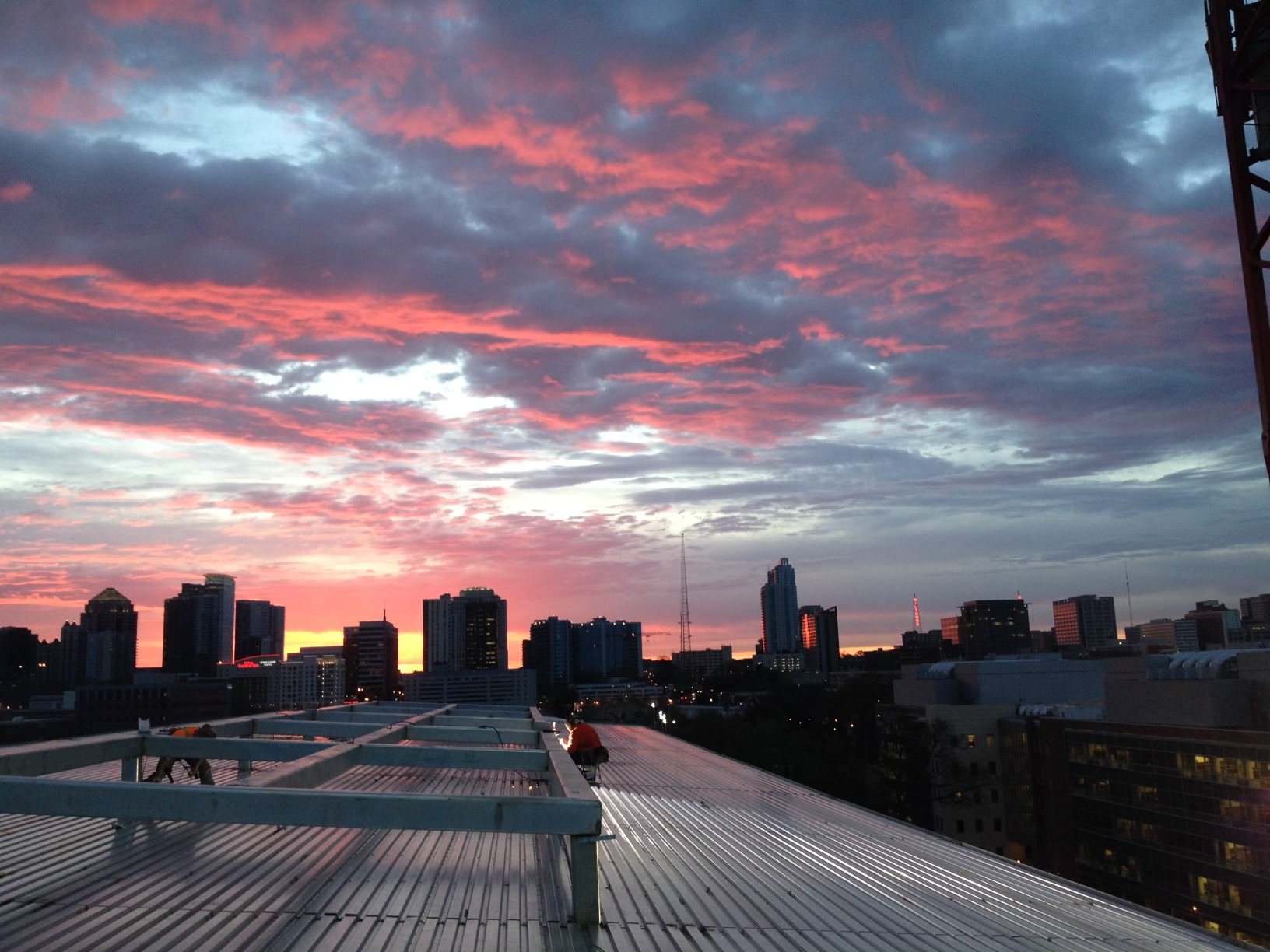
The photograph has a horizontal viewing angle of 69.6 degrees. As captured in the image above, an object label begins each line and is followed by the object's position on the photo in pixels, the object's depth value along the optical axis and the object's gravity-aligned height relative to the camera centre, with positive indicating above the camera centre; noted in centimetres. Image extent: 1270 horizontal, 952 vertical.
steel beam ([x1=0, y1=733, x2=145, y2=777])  1377 -207
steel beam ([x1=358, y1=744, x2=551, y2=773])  1547 -242
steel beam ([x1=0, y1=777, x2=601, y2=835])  939 -190
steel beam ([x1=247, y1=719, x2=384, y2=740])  2236 -267
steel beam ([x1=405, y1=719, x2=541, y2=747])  2253 -299
